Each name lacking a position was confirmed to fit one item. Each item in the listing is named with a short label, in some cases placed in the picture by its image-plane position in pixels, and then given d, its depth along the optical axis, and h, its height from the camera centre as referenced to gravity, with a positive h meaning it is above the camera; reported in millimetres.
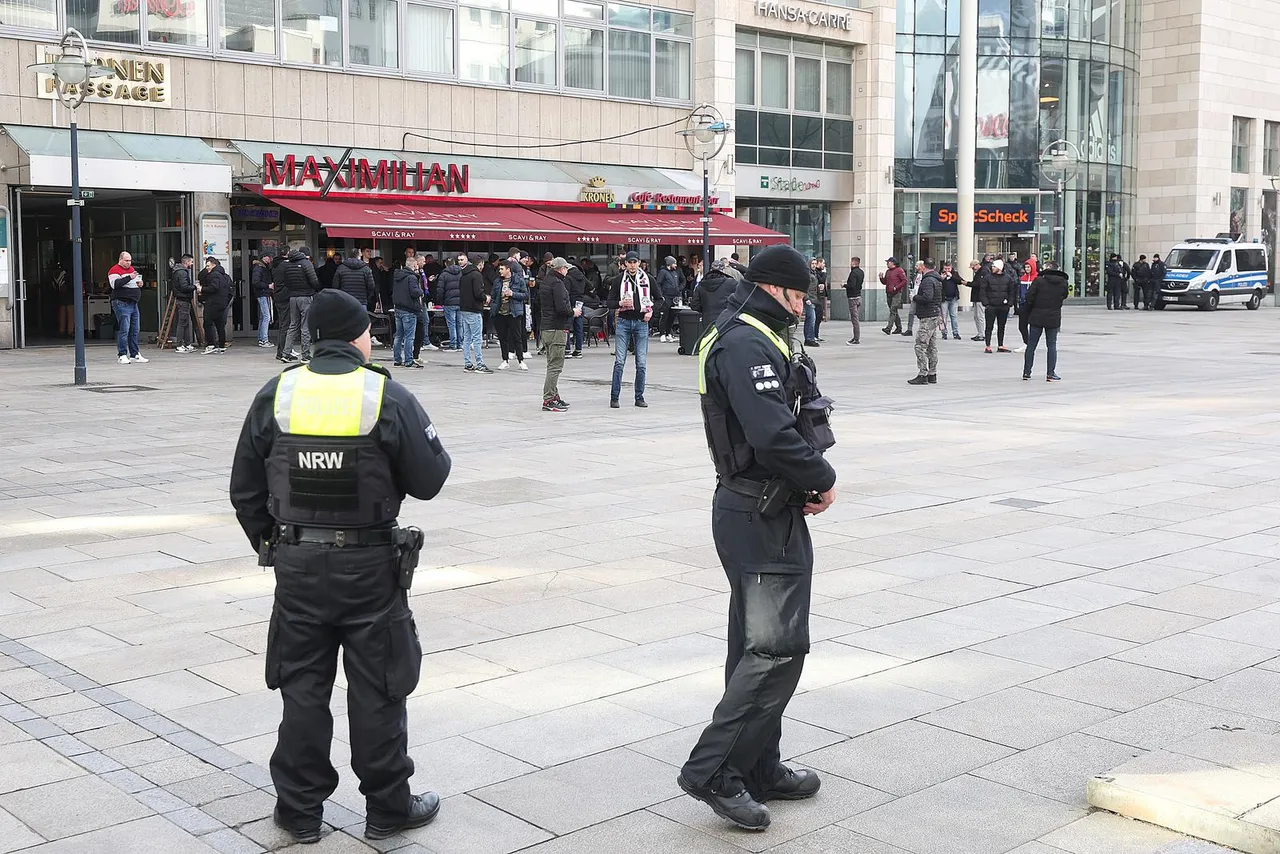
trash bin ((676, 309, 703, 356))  23172 -474
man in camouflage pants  18859 -407
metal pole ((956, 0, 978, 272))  38344 +4398
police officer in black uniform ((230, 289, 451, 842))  4086 -725
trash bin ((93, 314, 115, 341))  27375 -501
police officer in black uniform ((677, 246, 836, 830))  4191 -659
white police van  44250 +869
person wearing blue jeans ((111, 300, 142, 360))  22000 -371
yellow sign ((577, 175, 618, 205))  31031 +2386
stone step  4125 -1507
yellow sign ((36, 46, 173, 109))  24062 +3740
